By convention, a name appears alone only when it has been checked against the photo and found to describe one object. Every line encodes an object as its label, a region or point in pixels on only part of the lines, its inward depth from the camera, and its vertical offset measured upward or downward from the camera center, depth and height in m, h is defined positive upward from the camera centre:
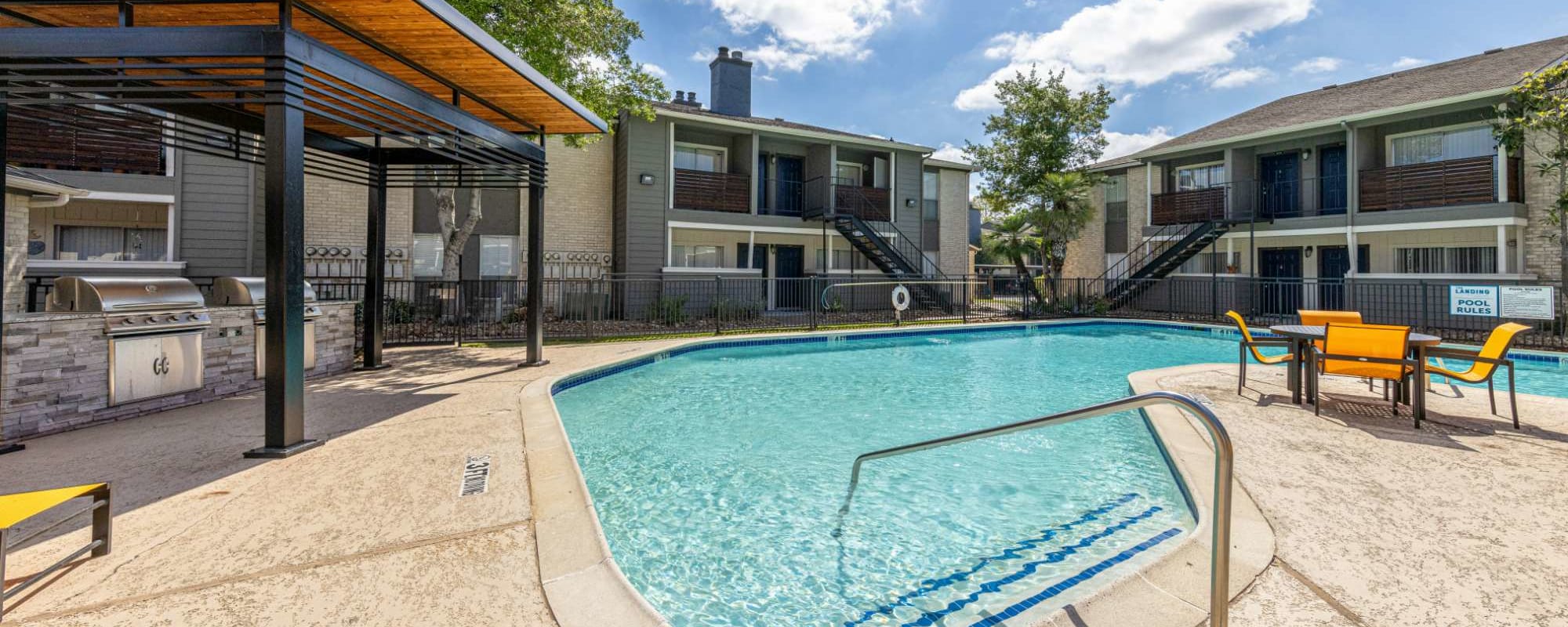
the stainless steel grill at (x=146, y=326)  4.92 -0.07
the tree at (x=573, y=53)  11.11 +5.43
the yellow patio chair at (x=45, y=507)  2.07 -0.69
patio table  5.84 -0.16
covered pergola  3.90 +1.92
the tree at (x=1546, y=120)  11.73 +4.15
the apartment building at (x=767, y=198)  16.73 +3.94
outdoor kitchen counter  4.31 -0.46
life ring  15.16 +0.64
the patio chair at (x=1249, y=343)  6.69 -0.23
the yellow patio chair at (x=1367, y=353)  5.32 -0.27
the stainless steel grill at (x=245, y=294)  6.33 +0.27
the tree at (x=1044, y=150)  18.86 +5.69
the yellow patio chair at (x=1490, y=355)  5.22 -0.28
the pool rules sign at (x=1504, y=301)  11.30 +0.47
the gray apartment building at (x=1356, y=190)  14.10 +3.77
